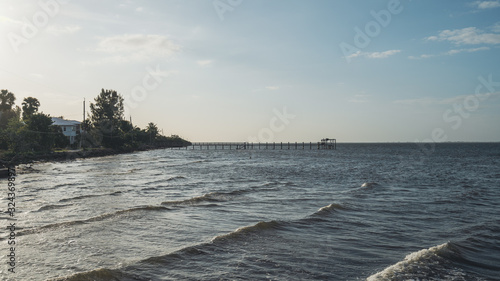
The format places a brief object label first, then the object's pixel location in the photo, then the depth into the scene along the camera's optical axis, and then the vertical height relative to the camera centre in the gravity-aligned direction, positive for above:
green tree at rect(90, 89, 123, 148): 83.75 +7.51
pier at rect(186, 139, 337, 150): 146.88 -0.12
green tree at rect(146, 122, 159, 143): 139.82 +6.04
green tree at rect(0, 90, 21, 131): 87.55 +11.88
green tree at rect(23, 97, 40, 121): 83.49 +10.84
